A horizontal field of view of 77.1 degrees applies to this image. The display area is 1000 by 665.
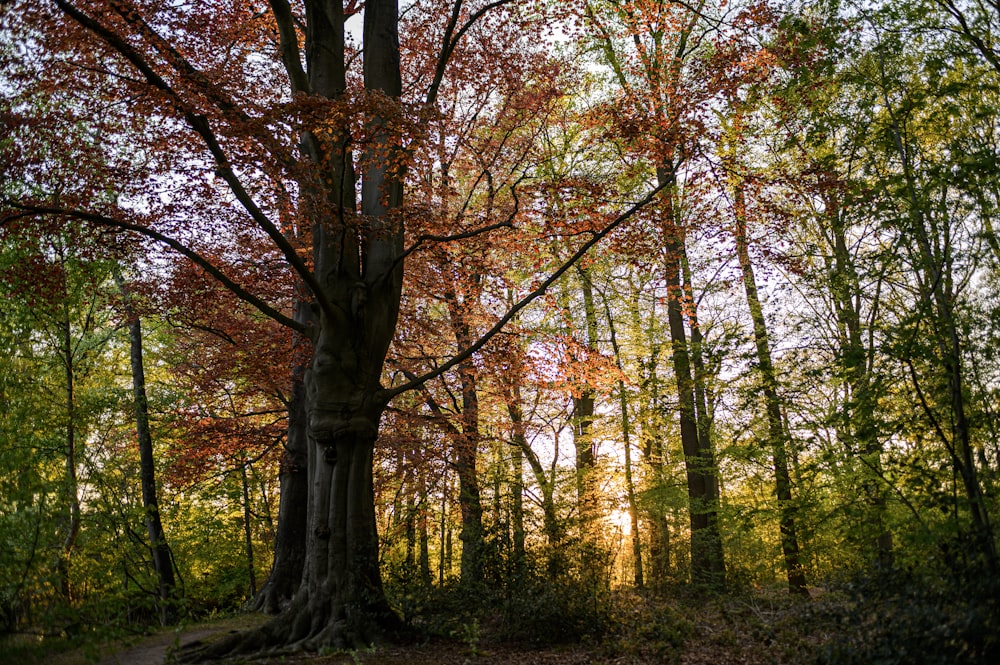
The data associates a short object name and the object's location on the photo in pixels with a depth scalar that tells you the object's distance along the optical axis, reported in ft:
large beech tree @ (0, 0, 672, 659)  20.49
